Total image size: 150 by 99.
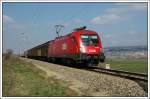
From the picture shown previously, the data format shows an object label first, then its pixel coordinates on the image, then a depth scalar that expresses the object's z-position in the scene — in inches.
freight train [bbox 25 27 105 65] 869.2
